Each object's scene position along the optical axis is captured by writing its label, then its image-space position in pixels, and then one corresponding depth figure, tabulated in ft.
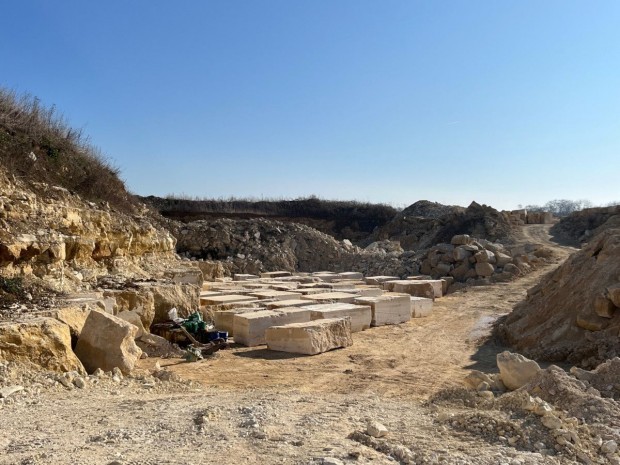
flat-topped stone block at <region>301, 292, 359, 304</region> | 35.76
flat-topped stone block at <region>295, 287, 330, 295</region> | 40.13
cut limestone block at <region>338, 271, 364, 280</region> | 57.93
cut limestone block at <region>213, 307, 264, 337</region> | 30.58
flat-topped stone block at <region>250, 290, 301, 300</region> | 36.58
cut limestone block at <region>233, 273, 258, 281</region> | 53.74
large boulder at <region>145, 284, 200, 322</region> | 29.18
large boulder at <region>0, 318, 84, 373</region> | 16.74
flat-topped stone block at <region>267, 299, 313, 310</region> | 33.22
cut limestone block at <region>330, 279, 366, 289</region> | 46.00
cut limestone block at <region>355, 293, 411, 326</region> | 34.65
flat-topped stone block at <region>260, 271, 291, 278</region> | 58.59
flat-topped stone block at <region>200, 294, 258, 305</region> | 34.14
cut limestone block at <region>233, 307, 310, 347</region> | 28.45
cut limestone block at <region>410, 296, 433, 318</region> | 39.37
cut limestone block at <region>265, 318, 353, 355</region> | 26.27
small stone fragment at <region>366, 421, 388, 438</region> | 11.68
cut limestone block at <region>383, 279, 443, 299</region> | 47.51
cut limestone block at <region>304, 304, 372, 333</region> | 30.71
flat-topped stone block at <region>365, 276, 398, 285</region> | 52.39
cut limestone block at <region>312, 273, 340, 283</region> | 54.24
